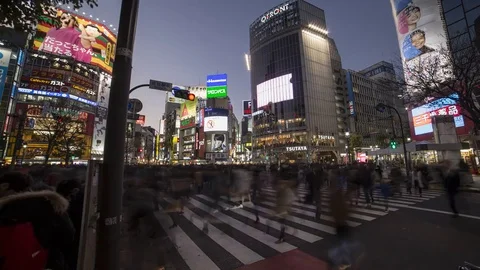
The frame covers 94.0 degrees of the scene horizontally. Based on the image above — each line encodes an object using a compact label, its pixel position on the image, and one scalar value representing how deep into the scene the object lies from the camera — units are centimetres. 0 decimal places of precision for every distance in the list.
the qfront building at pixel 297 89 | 6956
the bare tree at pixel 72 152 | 3788
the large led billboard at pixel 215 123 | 6825
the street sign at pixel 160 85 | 607
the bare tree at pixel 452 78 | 1178
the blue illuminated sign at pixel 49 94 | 4594
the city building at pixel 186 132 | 7919
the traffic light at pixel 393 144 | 2069
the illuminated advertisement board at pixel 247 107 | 7793
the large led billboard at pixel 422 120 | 2933
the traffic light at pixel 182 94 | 788
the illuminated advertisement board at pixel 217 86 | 7194
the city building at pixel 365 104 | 8250
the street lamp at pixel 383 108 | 1950
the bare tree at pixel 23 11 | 492
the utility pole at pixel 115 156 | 282
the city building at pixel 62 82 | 4181
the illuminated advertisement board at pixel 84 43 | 5055
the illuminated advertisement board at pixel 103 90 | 5900
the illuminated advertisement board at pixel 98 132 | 5411
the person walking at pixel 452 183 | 823
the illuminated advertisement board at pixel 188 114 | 8606
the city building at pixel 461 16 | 2766
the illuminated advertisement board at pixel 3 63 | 3534
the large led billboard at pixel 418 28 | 3488
